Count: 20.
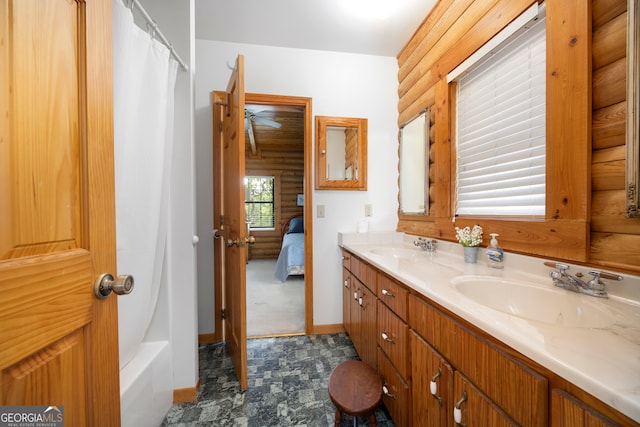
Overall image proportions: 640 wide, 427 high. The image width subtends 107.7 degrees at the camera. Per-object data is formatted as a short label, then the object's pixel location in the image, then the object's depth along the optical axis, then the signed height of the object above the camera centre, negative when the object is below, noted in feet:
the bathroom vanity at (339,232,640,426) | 1.53 -1.25
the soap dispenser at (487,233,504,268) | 3.84 -0.78
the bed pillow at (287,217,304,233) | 17.38 -1.31
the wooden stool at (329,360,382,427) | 3.58 -3.01
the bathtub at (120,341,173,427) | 3.28 -2.77
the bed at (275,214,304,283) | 12.67 -2.84
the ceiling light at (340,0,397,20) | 5.51 +4.85
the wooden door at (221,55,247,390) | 4.88 -0.30
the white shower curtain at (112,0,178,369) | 3.11 +0.65
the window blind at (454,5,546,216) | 3.61 +1.43
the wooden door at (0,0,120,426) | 1.45 +0.00
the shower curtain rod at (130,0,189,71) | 3.46 +2.93
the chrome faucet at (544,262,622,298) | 2.63 -0.89
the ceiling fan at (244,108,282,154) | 11.85 +4.74
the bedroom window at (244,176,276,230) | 19.22 +0.48
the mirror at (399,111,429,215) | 6.09 +1.19
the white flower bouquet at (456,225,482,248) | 4.32 -0.54
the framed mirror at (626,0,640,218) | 2.29 +1.01
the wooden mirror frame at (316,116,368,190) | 7.18 +1.65
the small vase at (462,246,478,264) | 4.34 -0.87
